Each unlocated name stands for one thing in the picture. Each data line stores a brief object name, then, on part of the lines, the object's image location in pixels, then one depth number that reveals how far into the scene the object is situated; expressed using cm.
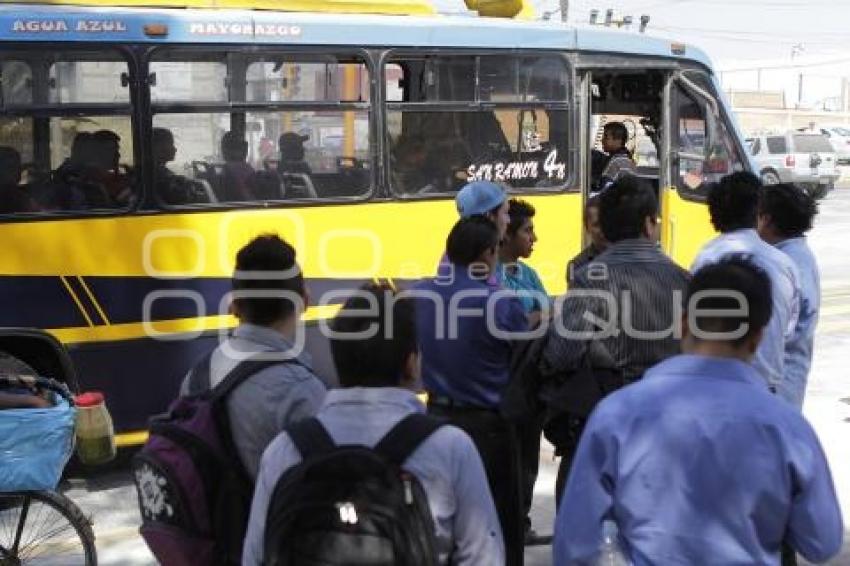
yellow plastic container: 500
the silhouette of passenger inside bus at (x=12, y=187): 594
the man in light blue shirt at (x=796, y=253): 474
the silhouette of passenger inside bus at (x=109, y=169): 621
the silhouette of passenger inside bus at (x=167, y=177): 637
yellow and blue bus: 604
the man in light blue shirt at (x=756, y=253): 432
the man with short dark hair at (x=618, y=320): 377
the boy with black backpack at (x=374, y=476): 228
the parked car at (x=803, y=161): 2953
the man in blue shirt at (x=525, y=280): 458
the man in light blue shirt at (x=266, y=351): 285
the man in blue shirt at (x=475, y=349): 397
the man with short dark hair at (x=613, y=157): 858
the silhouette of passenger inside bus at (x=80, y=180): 611
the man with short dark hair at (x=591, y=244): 504
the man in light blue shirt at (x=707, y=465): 237
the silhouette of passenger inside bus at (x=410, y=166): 720
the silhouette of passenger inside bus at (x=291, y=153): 679
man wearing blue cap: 464
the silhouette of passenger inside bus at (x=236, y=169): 660
